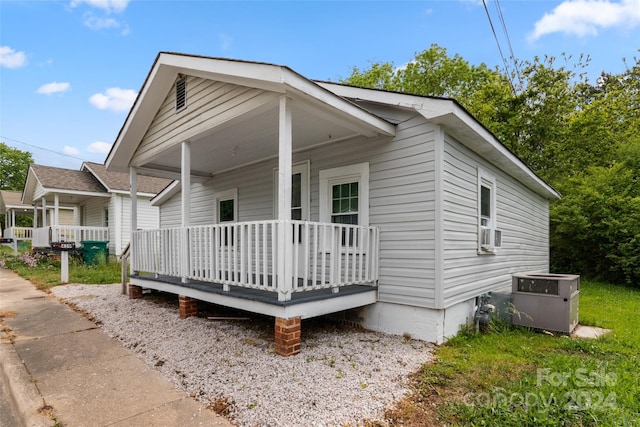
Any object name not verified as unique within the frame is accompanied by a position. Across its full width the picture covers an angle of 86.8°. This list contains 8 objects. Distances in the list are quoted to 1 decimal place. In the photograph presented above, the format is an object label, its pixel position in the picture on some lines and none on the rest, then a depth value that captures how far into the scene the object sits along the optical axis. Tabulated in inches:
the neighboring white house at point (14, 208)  779.2
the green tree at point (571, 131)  460.1
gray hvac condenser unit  201.3
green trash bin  527.2
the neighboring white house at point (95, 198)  561.0
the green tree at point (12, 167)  1691.7
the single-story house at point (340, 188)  166.2
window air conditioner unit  242.2
